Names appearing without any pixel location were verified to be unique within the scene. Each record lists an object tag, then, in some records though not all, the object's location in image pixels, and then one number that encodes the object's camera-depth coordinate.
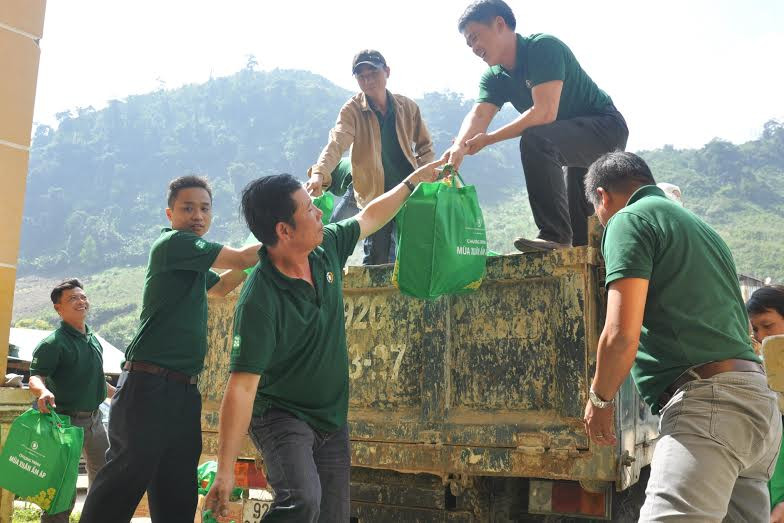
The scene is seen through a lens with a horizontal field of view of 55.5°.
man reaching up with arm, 2.12
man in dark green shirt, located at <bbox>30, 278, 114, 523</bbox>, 4.70
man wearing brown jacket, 4.31
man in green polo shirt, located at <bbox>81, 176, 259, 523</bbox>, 2.67
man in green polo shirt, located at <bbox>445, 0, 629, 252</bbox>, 3.44
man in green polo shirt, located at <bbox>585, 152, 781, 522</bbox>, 1.87
